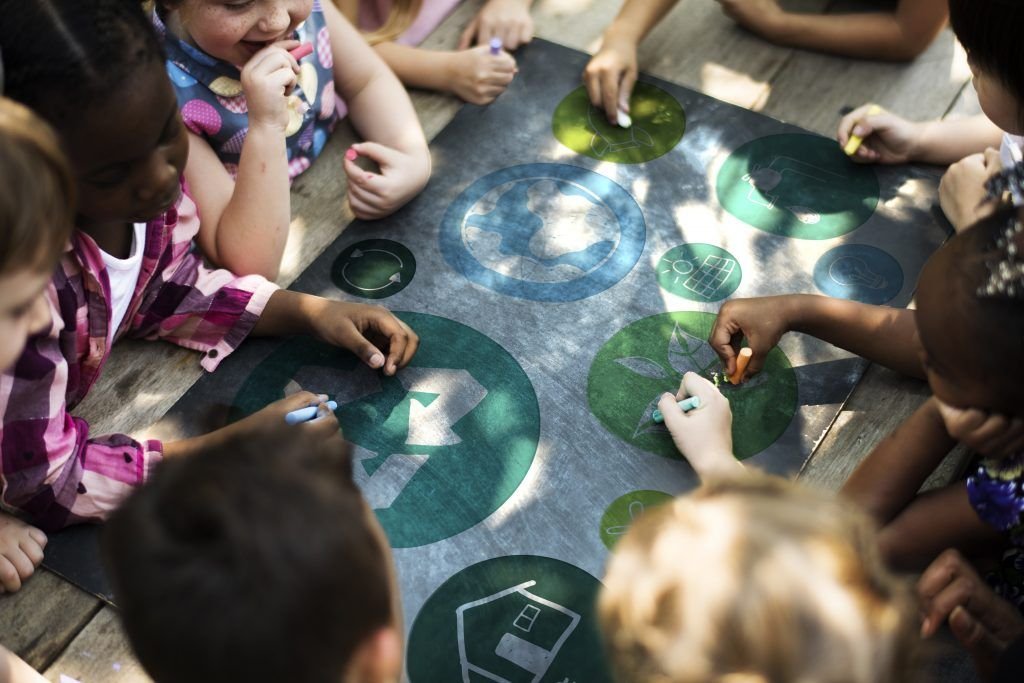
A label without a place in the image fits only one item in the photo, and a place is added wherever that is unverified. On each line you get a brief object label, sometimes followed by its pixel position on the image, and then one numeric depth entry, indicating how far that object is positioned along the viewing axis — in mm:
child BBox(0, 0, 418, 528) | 1155
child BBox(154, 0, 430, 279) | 1492
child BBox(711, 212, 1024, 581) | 1035
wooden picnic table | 1276
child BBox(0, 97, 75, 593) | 926
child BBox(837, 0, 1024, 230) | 1249
